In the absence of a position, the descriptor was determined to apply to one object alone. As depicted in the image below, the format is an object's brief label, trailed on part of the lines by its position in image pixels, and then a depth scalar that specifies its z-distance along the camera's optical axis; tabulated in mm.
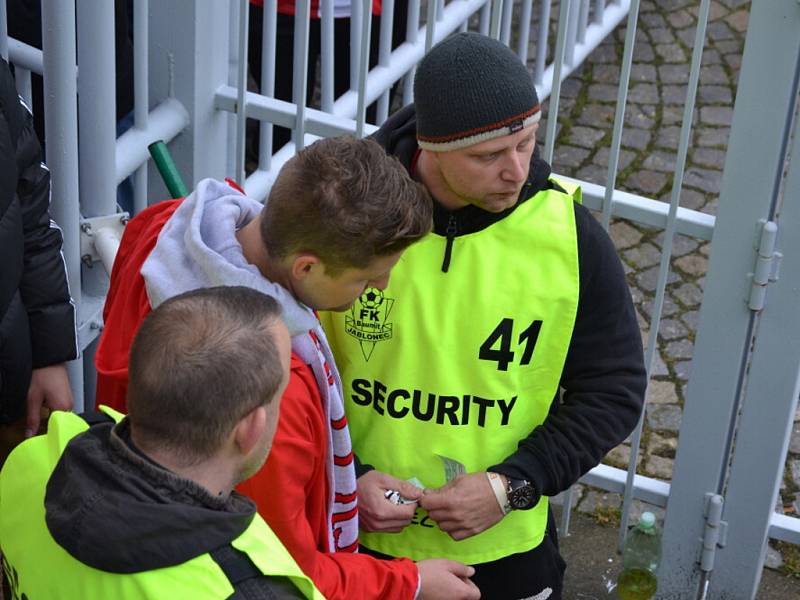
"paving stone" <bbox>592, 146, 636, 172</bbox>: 6426
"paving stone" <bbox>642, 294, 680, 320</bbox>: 5623
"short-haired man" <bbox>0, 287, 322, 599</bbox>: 1903
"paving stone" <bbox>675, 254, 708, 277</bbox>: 5844
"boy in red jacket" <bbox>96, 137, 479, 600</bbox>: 2342
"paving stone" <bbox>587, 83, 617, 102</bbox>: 6879
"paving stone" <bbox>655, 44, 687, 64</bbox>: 7191
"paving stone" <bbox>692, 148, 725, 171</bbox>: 6473
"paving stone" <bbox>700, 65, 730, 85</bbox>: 7043
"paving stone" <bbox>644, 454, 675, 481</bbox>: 4852
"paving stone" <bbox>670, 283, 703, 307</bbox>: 5678
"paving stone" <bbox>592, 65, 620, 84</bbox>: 7004
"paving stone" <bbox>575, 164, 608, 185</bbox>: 6332
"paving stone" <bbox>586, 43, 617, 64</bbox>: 7125
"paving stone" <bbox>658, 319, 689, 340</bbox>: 5520
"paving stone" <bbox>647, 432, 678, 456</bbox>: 4961
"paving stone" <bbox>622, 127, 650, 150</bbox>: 6598
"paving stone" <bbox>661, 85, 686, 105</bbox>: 6916
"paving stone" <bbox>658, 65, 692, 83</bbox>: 7047
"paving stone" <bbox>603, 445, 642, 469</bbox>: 4848
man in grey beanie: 2721
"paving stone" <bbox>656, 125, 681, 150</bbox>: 6598
